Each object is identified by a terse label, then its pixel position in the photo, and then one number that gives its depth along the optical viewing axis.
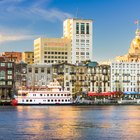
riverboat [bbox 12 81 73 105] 172.38
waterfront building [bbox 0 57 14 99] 198.88
